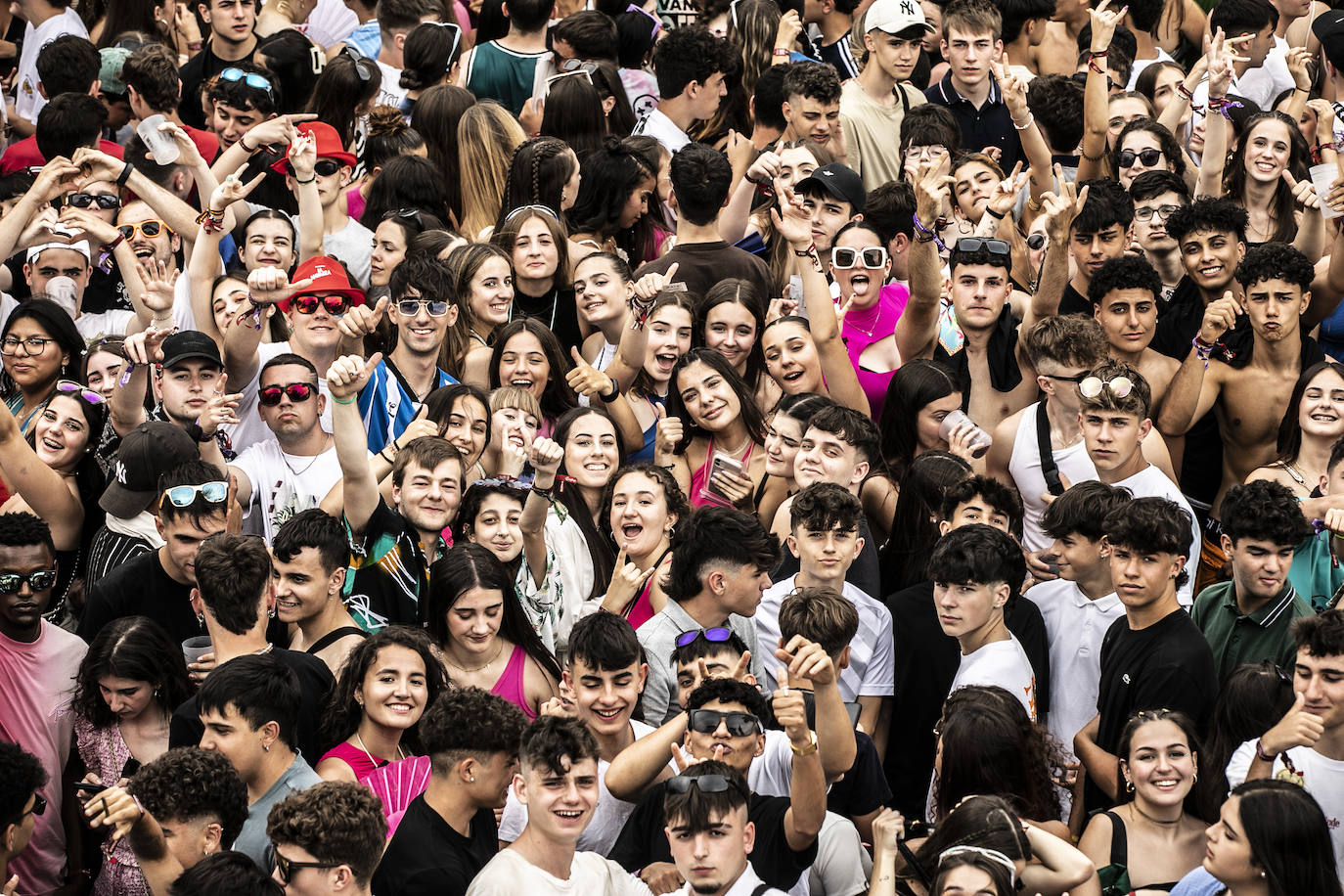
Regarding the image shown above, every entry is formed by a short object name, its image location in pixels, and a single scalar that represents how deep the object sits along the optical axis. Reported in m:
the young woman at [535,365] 15.36
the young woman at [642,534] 13.26
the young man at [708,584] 12.46
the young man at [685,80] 18.87
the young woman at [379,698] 11.61
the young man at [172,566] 12.91
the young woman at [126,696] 12.20
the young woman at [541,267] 16.52
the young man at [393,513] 13.05
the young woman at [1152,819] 11.11
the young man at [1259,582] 12.59
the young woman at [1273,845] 10.06
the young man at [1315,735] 11.13
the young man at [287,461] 14.20
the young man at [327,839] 9.76
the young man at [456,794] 10.55
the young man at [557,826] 10.09
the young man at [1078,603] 12.71
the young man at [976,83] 19.48
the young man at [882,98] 18.98
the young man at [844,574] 12.59
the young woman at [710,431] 14.71
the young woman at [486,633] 12.40
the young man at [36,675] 12.46
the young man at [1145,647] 11.88
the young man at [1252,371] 15.44
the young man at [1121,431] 13.77
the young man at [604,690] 11.52
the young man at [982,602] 12.12
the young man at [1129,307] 15.71
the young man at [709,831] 10.11
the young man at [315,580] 12.48
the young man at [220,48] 20.30
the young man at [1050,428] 14.48
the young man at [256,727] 11.08
